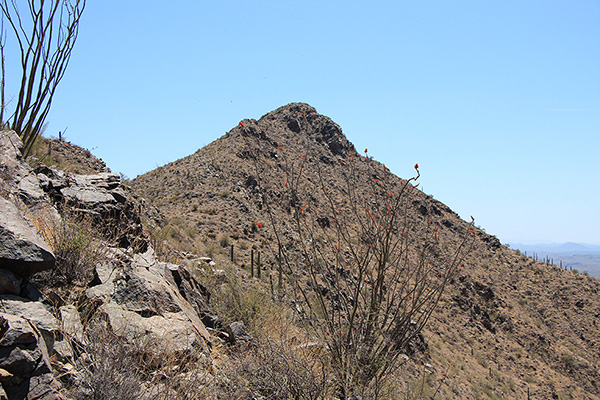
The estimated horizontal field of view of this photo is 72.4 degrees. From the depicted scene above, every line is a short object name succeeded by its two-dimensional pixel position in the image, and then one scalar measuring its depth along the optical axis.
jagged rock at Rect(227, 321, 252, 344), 5.61
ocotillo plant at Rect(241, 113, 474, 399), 5.48
